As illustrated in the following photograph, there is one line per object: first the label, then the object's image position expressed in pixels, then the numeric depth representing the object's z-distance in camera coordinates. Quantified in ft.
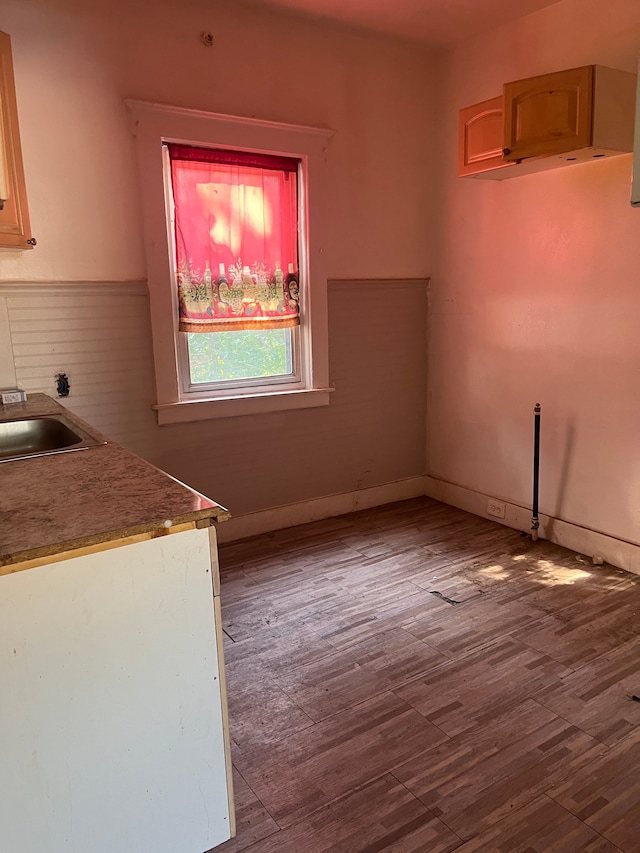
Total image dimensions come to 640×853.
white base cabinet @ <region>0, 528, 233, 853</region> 4.13
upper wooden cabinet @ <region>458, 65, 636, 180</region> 8.59
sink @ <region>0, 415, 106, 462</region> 7.80
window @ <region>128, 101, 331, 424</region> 10.36
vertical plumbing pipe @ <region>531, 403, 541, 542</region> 11.19
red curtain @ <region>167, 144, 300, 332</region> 10.66
